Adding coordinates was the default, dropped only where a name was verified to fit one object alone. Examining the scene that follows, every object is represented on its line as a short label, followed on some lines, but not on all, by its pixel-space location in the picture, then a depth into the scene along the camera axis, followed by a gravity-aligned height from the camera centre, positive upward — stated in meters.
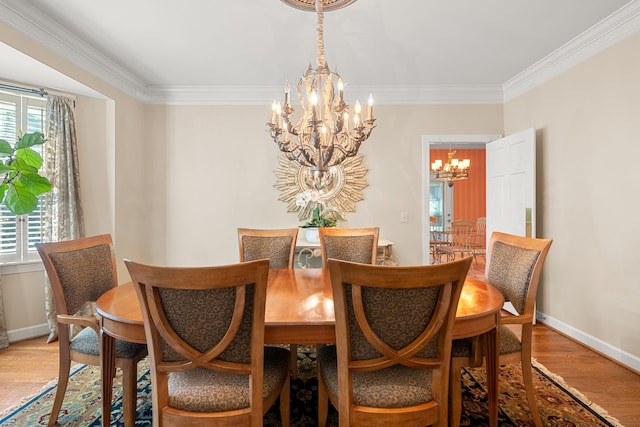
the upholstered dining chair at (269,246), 2.61 -0.26
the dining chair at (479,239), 6.40 -0.57
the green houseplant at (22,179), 2.31 +0.27
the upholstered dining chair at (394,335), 1.14 -0.46
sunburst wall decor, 3.90 +0.34
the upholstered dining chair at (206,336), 1.12 -0.45
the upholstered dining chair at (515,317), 1.64 -0.54
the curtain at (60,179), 3.00 +0.33
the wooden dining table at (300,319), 1.33 -0.44
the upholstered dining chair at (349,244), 2.55 -0.25
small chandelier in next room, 6.52 +0.87
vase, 3.52 -0.24
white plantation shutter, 2.88 +0.02
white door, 3.27 +0.30
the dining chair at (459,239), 6.14 -0.54
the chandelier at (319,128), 1.79 +0.49
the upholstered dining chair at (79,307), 1.59 -0.50
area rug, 1.82 -1.15
